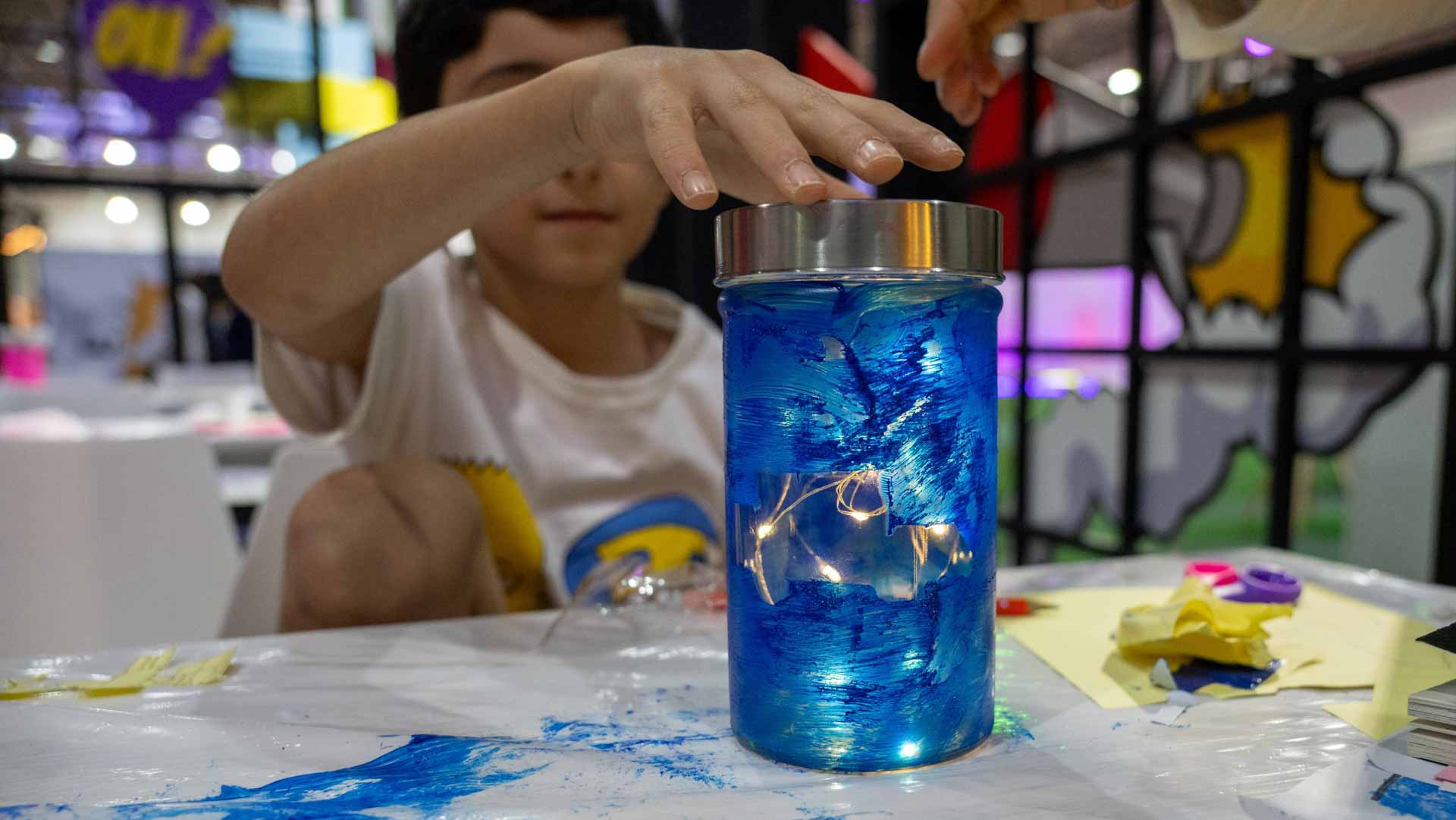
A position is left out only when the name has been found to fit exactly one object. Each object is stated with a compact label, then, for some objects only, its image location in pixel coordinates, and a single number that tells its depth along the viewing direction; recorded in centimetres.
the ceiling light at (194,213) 437
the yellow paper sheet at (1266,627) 55
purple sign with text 329
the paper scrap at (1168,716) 50
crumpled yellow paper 56
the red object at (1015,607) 70
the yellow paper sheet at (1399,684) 49
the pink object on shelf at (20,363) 345
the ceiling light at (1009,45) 192
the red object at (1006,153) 192
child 49
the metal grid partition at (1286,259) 109
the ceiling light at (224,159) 429
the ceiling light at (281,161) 424
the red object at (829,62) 248
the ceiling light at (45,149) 422
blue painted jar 40
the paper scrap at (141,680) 55
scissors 71
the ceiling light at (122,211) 491
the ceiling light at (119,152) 420
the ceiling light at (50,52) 389
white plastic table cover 41
